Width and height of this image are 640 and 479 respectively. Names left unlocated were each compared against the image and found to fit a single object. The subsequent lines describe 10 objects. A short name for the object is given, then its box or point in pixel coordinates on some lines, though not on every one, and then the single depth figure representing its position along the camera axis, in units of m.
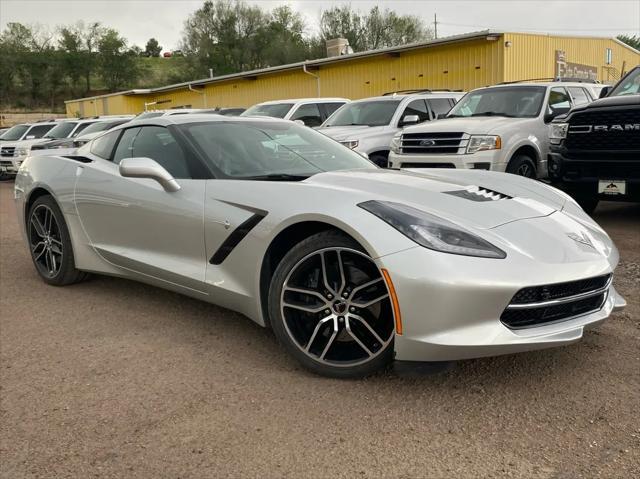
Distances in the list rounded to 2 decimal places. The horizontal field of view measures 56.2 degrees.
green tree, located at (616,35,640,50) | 62.22
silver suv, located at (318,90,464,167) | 10.02
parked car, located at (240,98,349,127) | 12.99
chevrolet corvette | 2.63
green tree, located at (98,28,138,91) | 76.50
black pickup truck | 6.29
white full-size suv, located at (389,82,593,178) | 8.09
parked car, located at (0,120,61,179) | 16.71
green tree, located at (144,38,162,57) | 110.81
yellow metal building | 18.73
